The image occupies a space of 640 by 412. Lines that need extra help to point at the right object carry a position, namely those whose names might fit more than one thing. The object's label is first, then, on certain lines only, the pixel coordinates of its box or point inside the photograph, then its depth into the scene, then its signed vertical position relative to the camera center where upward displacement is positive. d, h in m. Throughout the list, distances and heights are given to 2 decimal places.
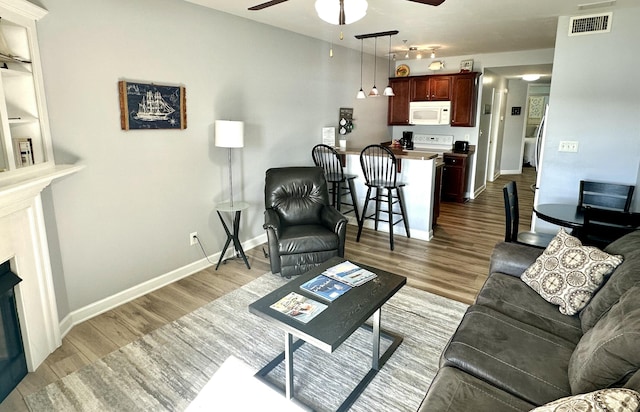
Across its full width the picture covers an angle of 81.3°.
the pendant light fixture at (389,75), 5.35 +0.97
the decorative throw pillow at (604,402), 0.94 -0.69
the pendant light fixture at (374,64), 5.28 +1.12
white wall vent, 3.53 +1.03
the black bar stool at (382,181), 4.39 -0.59
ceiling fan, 1.98 +0.66
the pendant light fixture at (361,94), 5.30 +0.53
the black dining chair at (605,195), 3.43 -0.59
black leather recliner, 3.38 -0.87
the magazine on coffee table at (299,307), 1.93 -0.93
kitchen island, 4.48 -0.70
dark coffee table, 1.80 -0.94
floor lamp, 3.37 -0.01
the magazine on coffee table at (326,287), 2.14 -0.92
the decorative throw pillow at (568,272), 2.00 -0.78
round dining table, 2.93 -0.68
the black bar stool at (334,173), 4.81 -0.53
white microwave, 6.46 +0.34
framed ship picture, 2.89 +0.21
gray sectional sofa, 1.33 -0.96
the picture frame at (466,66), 6.17 +1.08
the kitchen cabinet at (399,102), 6.75 +0.55
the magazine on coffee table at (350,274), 2.33 -0.91
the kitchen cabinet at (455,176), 6.35 -0.75
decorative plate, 6.73 +1.10
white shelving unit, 2.05 +0.22
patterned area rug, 2.03 -1.41
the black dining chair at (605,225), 2.67 -0.68
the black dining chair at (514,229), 3.06 -0.80
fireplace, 2.05 -0.73
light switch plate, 3.85 -0.14
